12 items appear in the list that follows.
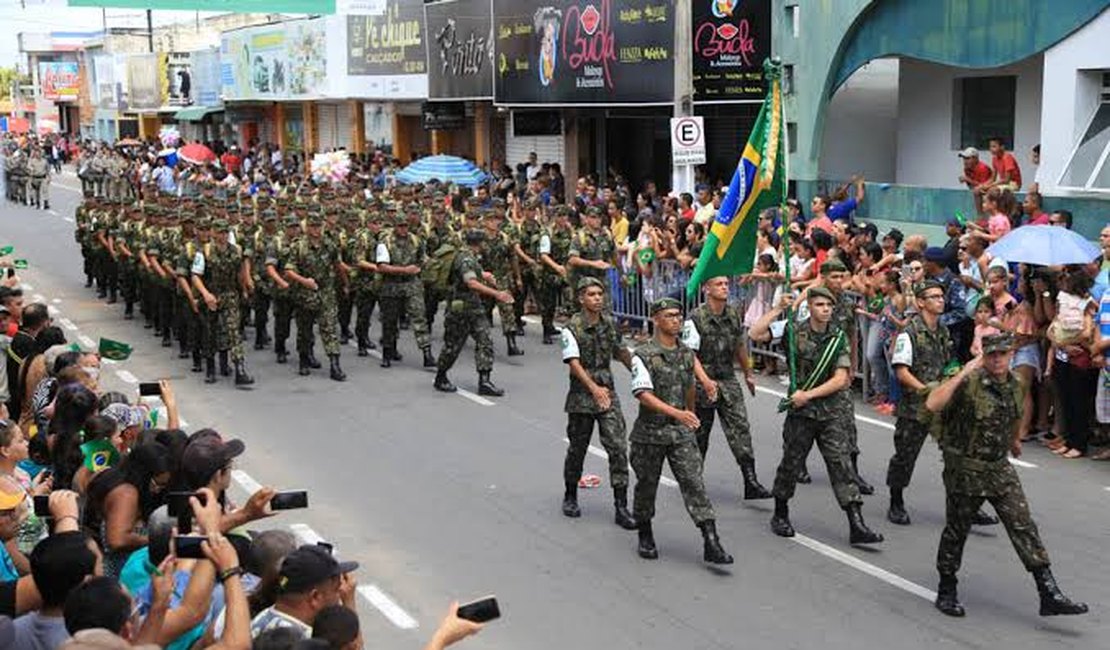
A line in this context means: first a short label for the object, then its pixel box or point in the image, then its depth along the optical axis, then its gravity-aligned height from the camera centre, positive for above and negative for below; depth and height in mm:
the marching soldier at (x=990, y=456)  7414 -1762
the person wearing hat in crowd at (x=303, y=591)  4719 -1537
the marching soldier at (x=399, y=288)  15508 -1736
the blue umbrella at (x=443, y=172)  26234 -782
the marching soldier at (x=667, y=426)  8469 -1803
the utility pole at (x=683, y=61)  17500 +819
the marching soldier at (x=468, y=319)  13805 -1859
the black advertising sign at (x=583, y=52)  22766 +1339
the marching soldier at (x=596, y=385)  9352 -1721
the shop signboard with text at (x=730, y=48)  21234 +1191
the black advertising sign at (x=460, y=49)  28875 +1705
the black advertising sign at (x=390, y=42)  32375 +2151
